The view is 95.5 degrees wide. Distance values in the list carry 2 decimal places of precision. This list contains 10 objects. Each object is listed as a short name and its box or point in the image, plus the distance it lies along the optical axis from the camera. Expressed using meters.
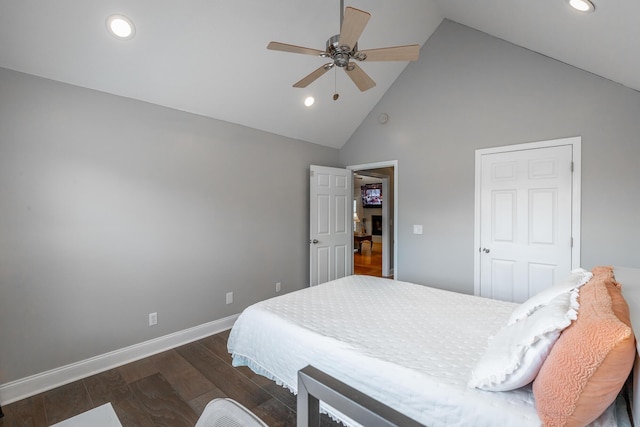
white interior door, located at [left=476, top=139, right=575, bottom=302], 2.90
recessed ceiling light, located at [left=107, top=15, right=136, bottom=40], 2.10
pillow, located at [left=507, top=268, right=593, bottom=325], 1.39
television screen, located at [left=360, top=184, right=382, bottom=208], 9.43
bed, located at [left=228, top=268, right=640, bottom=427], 1.14
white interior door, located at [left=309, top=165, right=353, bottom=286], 4.18
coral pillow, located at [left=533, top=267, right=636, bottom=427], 0.82
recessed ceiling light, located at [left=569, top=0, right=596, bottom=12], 1.76
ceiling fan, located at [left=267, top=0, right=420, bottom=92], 1.84
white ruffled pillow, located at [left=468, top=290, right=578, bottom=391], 1.04
